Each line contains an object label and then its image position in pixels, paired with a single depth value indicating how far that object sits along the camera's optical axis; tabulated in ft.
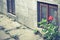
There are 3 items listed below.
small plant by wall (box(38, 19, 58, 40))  10.63
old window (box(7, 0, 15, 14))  14.94
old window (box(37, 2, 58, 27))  10.98
